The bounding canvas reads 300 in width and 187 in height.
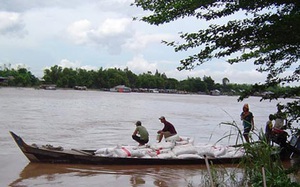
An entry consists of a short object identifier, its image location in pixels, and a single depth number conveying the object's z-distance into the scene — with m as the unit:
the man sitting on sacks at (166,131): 14.96
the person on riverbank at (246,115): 13.80
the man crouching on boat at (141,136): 15.22
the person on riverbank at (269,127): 13.93
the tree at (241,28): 4.87
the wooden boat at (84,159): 12.73
